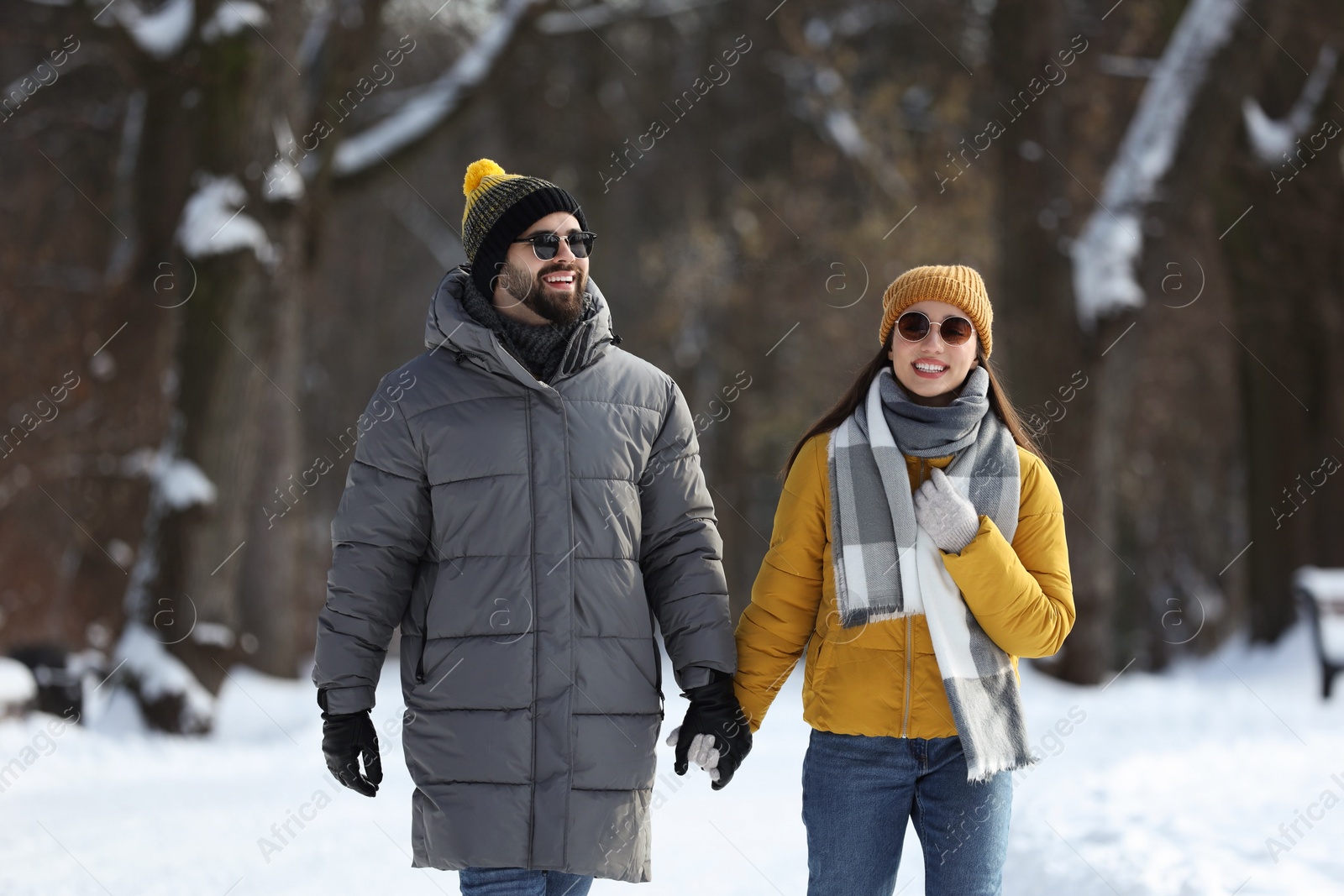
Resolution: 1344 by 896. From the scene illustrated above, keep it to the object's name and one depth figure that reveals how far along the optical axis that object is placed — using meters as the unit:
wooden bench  18.33
